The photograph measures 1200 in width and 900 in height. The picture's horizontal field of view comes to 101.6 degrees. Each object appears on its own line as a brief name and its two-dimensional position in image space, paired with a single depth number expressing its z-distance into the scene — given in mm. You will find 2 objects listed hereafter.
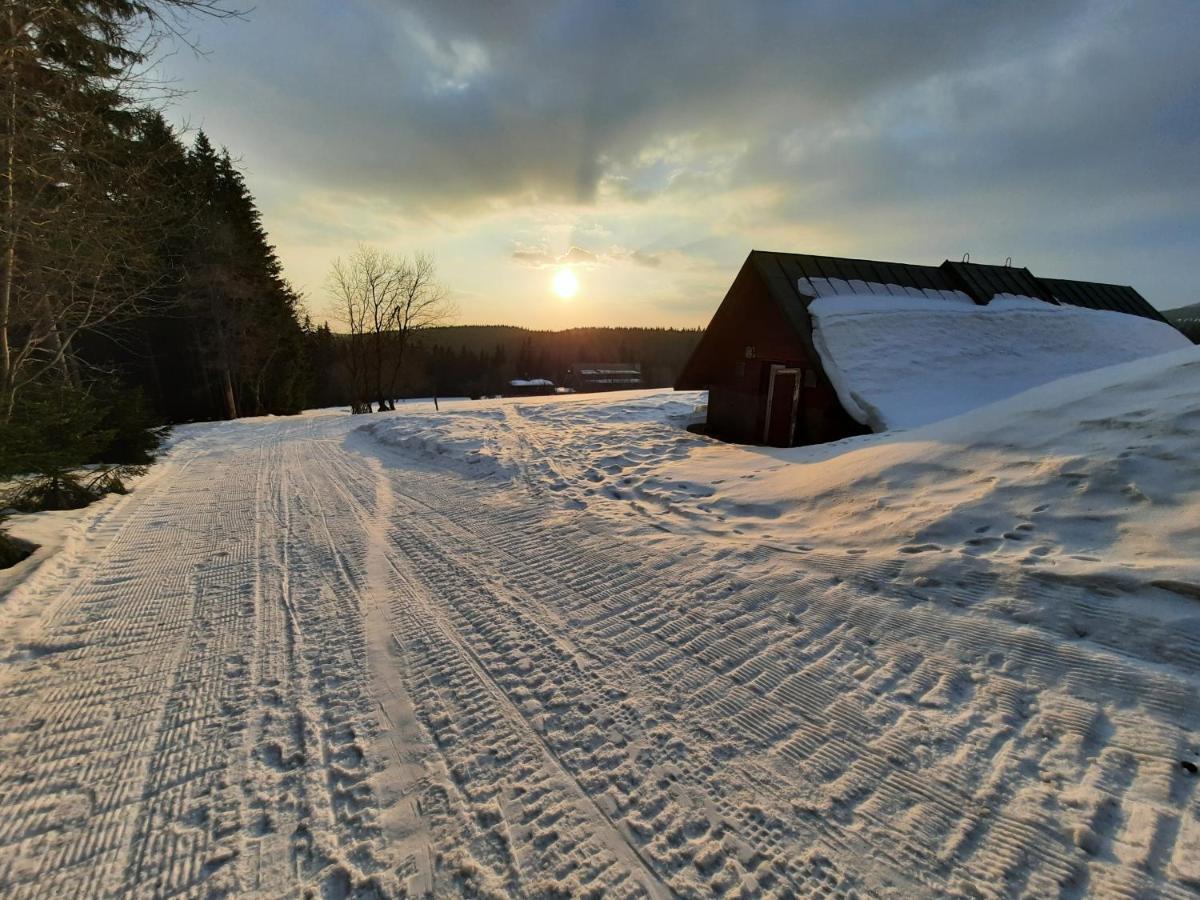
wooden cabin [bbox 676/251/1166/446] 10094
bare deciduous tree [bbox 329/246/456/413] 30859
